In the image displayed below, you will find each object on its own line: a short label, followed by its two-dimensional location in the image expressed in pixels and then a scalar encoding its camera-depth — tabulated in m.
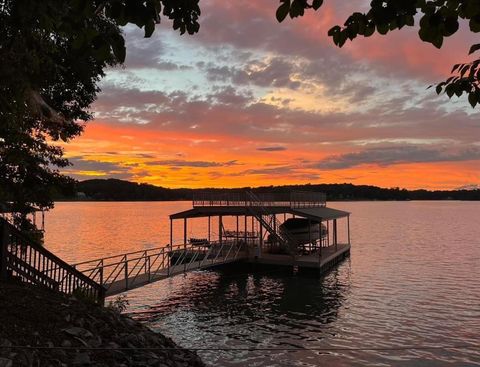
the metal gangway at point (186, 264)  20.08
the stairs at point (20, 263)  11.99
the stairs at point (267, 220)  32.78
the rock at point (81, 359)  8.09
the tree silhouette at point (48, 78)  2.70
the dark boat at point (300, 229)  37.85
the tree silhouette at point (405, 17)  2.92
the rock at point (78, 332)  8.97
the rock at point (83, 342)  8.78
